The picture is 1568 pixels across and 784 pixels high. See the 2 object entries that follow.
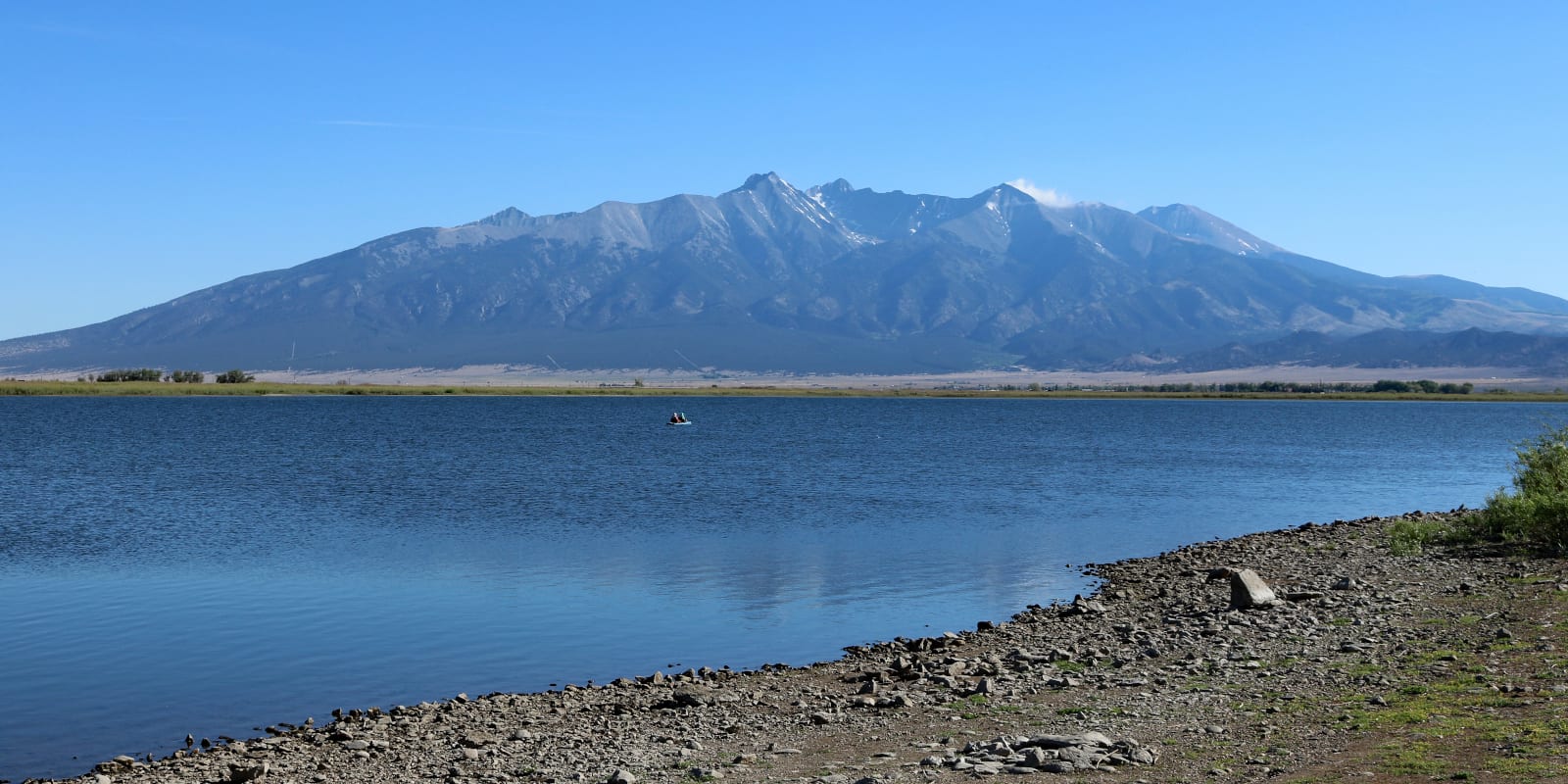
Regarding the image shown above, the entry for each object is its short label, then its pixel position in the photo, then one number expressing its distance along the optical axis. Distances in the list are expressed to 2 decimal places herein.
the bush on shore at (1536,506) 28.69
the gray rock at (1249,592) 23.77
